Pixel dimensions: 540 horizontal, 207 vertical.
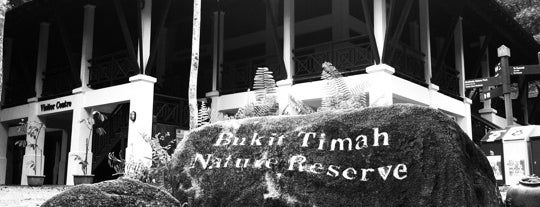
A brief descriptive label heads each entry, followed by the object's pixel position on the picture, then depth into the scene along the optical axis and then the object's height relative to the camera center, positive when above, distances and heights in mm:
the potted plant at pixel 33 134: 15133 +726
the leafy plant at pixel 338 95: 6094 +738
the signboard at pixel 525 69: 10445 +1728
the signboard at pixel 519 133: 10357 +570
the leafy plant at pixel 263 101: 6625 +732
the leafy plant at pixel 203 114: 7527 +630
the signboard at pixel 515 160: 10328 +79
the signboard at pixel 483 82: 10332 +1505
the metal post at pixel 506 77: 10188 +1535
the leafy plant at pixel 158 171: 5712 -101
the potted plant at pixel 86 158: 12281 +84
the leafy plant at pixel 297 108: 6433 +626
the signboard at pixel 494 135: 10734 +545
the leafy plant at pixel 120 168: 9284 -104
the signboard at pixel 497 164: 10641 +5
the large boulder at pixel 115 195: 4059 -244
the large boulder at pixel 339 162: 4379 +7
